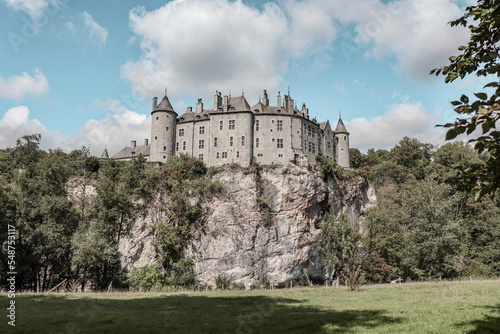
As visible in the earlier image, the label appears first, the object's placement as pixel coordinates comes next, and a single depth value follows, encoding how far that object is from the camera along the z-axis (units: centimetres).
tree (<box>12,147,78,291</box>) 3428
